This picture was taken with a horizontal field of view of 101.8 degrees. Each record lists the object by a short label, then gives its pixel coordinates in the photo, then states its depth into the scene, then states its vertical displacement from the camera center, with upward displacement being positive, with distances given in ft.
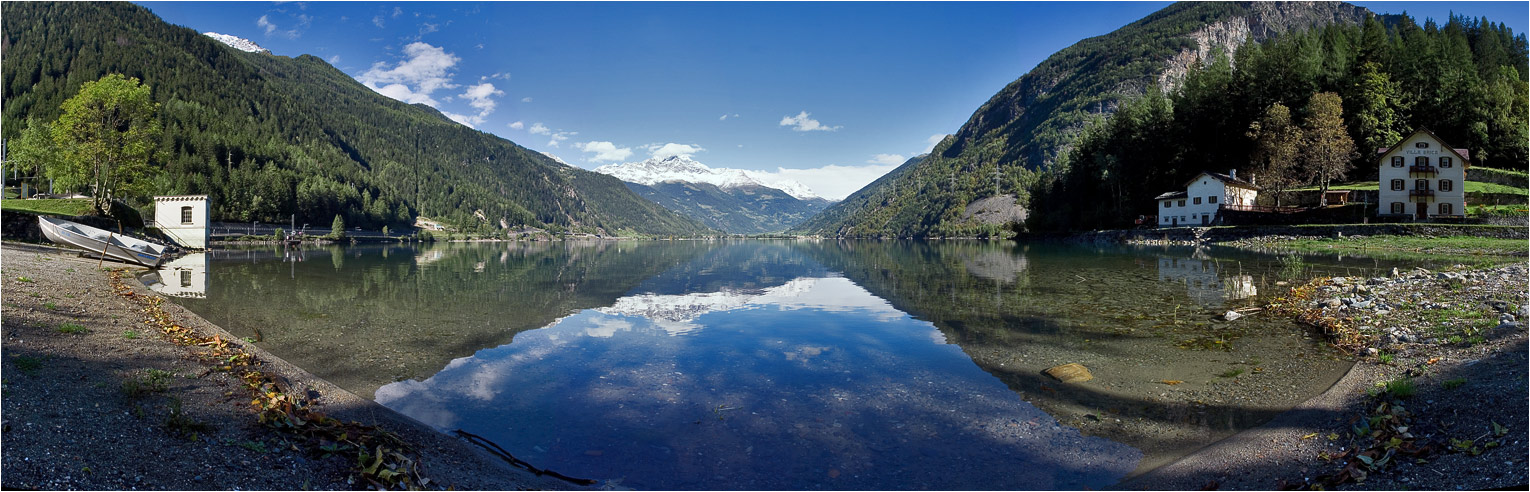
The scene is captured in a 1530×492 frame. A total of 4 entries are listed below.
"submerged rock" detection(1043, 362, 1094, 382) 37.19 -7.77
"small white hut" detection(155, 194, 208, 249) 184.03 +7.38
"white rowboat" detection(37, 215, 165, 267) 110.01 -0.07
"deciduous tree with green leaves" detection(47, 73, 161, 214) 148.46 +25.86
